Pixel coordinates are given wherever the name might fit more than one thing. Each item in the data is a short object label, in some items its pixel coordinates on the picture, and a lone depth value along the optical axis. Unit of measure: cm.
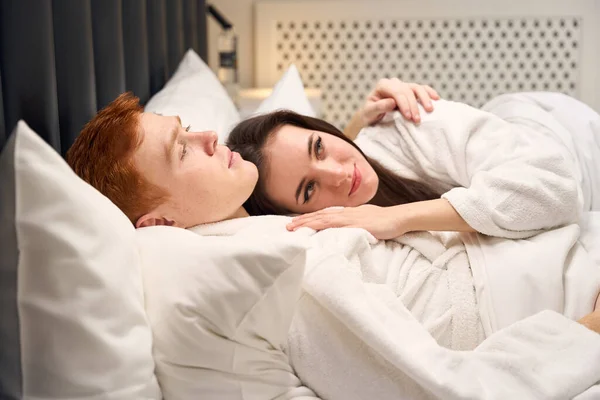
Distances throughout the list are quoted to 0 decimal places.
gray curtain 120
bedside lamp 272
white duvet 94
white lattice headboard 296
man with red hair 115
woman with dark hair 134
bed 81
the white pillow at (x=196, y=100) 180
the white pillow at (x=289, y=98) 204
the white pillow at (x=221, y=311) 90
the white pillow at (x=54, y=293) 80
